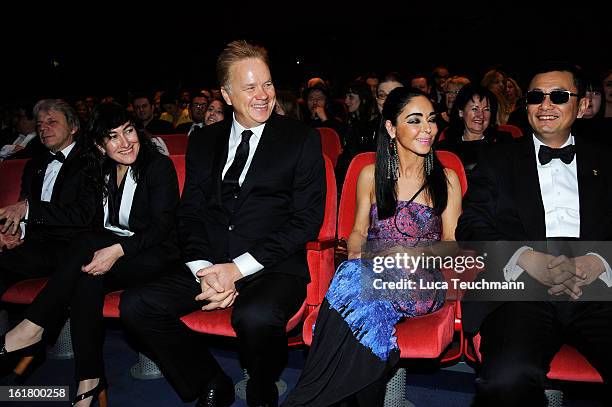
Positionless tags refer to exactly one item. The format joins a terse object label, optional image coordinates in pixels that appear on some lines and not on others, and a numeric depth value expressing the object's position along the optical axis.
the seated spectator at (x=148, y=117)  6.11
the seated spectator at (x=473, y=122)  3.50
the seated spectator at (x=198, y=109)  5.73
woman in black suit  2.41
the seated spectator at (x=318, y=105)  5.45
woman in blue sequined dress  1.94
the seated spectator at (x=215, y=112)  4.67
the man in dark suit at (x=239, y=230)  2.23
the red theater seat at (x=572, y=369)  1.74
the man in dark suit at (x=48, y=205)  2.80
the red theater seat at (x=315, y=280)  2.23
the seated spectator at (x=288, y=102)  4.44
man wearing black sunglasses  1.75
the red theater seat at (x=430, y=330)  1.93
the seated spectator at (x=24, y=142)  4.43
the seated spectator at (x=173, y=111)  7.34
